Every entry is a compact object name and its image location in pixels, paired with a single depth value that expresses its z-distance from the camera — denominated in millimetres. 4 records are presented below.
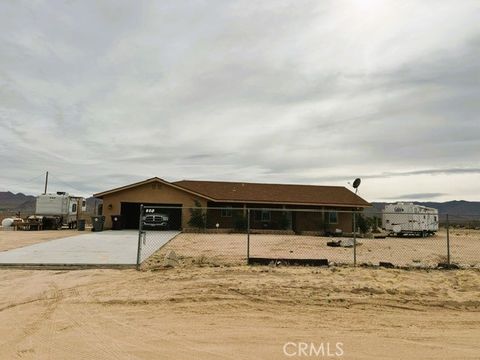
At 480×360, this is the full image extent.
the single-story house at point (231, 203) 30062
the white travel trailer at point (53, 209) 31016
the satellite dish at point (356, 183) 36031
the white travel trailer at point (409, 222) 30531
